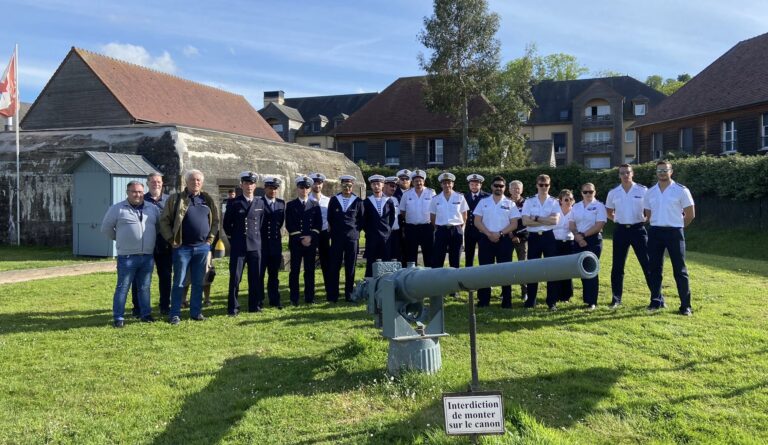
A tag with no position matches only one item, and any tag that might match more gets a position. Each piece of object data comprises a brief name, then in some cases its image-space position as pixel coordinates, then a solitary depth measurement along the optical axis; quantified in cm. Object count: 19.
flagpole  1642
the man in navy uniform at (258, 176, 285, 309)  870
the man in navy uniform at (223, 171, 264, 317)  825
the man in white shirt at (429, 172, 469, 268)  915
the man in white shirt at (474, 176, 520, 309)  867
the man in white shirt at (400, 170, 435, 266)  977
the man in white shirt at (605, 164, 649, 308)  845
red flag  1836
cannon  379
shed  1460
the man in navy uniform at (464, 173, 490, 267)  981
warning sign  368
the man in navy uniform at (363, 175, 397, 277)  950
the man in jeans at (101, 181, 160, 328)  760
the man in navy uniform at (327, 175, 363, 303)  930
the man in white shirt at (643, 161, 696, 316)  794
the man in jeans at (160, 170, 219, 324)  770
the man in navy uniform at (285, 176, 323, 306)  911
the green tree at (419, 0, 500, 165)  3362
